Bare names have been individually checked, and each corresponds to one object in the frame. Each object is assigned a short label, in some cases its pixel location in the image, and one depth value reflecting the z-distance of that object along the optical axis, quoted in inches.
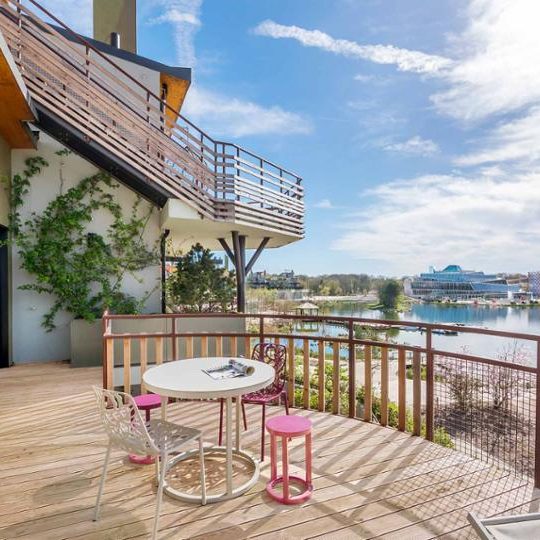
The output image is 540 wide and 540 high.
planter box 232.1
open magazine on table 97.0
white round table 85.0
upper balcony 206.4
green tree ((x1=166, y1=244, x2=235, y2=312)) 315.3
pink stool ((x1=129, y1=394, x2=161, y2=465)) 109.3
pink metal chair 113.7
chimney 430.9
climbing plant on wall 243.4
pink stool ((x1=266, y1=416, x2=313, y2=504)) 88.4
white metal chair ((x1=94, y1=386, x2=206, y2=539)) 75.2
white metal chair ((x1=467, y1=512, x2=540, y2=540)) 50.3
